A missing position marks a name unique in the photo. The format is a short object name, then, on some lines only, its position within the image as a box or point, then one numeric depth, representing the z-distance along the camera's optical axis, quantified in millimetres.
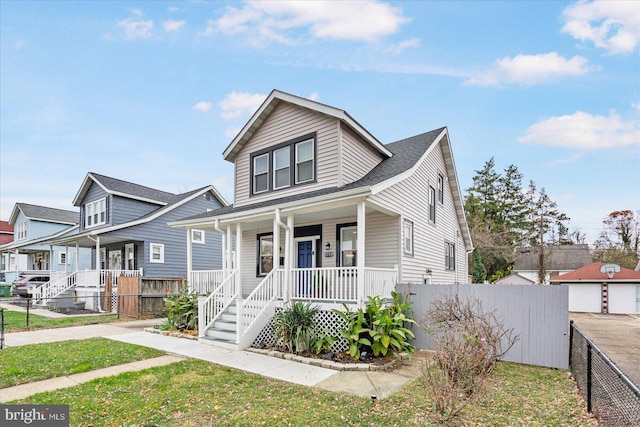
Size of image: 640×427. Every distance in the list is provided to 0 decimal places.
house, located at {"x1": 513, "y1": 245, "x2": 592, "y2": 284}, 33062
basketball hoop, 21156
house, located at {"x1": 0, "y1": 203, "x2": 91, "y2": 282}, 28094
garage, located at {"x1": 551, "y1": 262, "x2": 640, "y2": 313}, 20797
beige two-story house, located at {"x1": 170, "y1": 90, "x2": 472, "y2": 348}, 9008
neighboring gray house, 18906
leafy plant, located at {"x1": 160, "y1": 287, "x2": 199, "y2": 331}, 10883
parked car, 22109
